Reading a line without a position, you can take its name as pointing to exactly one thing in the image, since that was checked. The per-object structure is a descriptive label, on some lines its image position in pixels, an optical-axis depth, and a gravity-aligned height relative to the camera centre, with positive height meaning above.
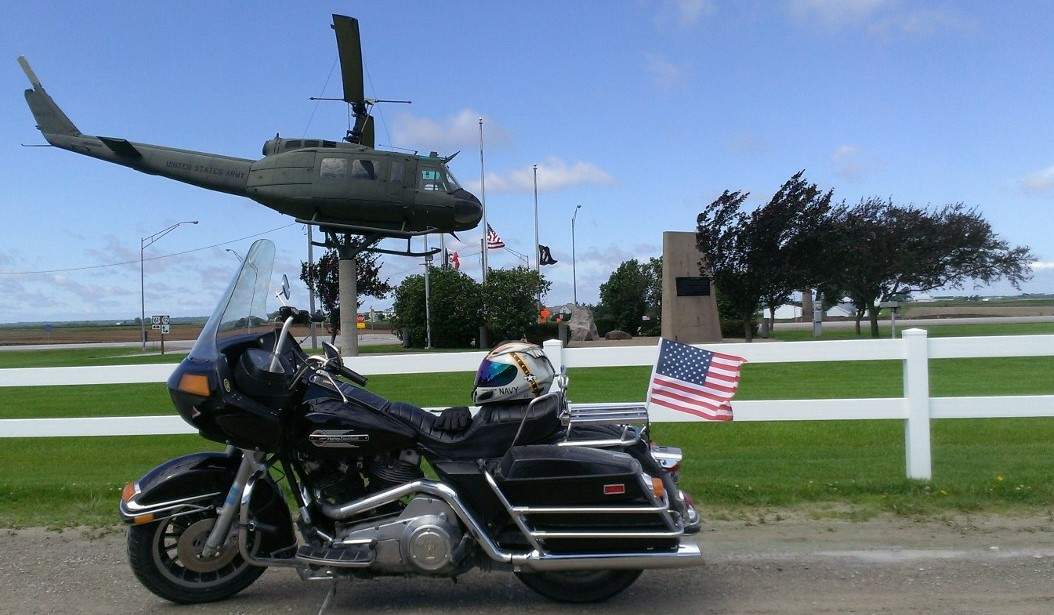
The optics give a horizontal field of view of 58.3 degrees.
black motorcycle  4.63 -0.81
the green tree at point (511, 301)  51.28 +1.35
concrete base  36.91 +1.68
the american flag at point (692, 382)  6.71 -0.42
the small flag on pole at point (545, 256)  57.28 +4.21
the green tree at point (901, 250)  42.91 +3.22
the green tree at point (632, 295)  66.30 +2.10
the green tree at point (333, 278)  50.97 +2.97
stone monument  41.38 +1.17
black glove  4.80 -0.48
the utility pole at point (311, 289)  47.47 +2.13
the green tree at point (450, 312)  52.25 +0.87
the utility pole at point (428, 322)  51.75 +0.31
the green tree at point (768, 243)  41.81 +3.49
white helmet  4.82 -0.26
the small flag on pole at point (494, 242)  51.31 +4.58
